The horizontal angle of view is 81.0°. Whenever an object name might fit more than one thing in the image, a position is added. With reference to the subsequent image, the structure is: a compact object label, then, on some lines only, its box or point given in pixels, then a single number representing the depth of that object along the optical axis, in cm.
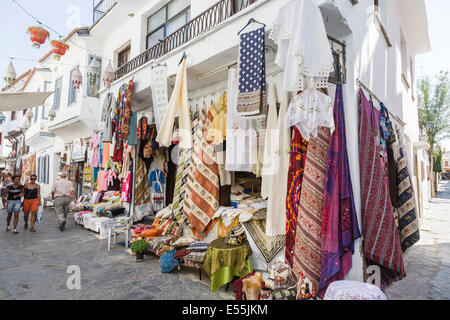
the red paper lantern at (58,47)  1014
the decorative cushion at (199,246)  443
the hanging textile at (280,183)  377
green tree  1596
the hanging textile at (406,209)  462
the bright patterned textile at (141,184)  746
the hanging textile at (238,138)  432
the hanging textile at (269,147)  396
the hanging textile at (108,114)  718
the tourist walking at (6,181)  1200
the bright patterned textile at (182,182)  562
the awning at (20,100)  671
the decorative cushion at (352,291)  255
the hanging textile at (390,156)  461
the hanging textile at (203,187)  502
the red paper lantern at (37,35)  820
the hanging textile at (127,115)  654
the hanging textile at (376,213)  323
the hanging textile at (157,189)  746
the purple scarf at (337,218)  298
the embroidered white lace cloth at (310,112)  287
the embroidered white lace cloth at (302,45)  275
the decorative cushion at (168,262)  455
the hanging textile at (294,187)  356
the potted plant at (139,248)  509
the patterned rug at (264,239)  395
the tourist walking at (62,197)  848
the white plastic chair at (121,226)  627
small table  386
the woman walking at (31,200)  796
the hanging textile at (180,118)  480
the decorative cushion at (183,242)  478
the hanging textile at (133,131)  691
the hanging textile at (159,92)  532
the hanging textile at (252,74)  358
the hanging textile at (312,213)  312
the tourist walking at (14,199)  777
